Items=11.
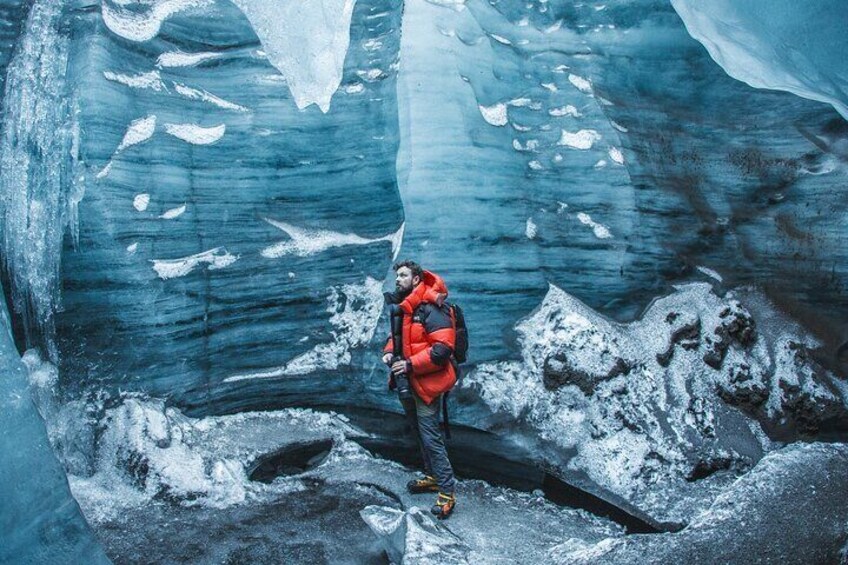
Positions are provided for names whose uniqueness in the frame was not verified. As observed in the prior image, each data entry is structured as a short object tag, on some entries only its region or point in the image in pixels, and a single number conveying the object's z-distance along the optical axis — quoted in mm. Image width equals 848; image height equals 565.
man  4305
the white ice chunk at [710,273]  5648
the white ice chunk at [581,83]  5887
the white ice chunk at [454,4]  5801
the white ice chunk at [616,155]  5734
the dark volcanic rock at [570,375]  5199
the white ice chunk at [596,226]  5684
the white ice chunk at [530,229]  5675
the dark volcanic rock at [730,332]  5324
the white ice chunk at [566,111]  5836
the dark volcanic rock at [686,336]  5352
